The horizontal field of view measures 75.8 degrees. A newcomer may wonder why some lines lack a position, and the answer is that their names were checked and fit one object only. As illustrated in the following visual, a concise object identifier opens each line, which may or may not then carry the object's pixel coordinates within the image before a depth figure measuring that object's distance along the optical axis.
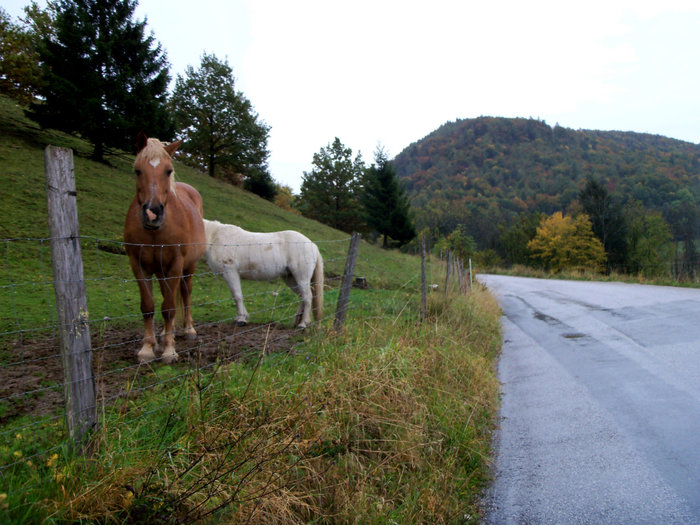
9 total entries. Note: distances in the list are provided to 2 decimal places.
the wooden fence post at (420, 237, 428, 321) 6.91
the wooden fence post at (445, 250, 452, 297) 8.20
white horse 6.69
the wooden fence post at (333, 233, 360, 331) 5.08
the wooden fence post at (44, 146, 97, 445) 2.30
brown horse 3.98
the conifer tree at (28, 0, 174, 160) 17.30
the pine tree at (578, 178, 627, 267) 47.09
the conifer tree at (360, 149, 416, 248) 38.31
